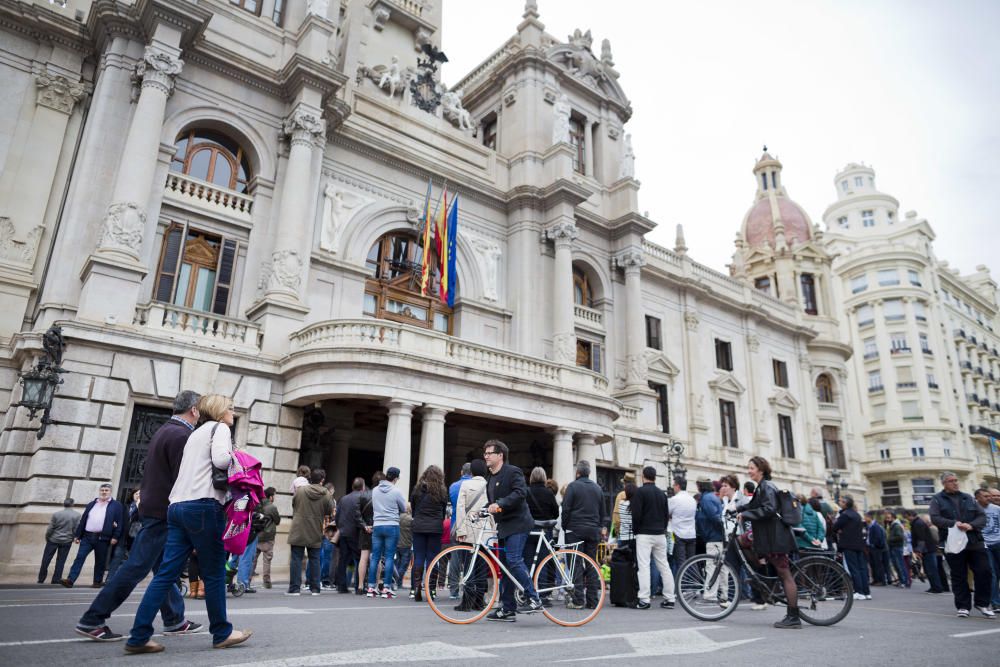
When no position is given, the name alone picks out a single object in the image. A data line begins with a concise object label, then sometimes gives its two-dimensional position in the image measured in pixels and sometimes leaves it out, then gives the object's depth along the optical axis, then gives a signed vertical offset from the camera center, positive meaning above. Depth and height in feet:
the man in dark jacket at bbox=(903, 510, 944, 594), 47.09 -0.43
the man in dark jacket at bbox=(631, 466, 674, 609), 31.91 +0.18
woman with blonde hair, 16.12 -0.05
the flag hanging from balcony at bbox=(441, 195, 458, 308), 70.28 +27.95
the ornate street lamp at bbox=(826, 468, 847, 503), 105.81 +8.85
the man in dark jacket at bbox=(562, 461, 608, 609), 30.58 +0.96
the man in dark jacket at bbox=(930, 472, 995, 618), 29.68 +0.04
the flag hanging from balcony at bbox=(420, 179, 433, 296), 69.36 +27.60
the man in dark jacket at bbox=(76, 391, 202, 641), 16.61 -0.13
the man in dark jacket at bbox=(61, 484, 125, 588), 38.29 -0.48
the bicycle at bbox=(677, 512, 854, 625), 24.36 -1.85
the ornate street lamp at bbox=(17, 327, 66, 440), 41.75 +8.42
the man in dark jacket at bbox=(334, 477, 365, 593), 36.68 -0.08
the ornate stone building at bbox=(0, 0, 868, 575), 49.49 +26.32
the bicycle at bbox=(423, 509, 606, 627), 23.49 -1.74
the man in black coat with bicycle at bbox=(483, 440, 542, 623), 23.55 +0.21
